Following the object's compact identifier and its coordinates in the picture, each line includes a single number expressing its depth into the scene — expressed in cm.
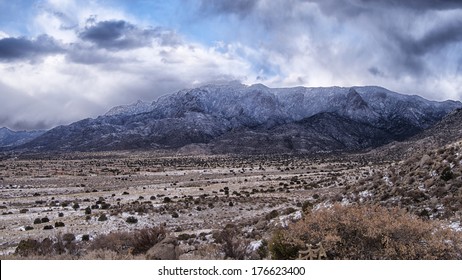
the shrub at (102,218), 2852
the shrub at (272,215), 2477
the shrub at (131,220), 2834
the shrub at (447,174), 1958
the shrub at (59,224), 2681
